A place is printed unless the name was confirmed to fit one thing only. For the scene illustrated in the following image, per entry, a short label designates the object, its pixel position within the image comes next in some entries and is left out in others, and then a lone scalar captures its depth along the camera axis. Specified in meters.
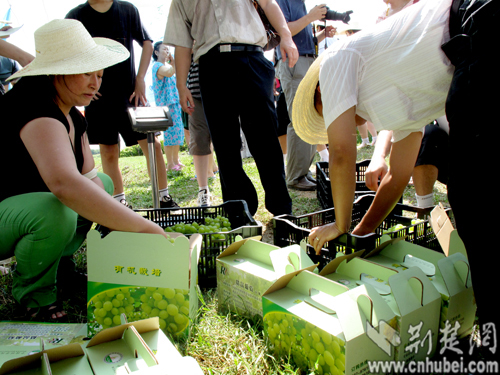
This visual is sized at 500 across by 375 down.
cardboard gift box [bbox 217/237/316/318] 1.30
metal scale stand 2.32
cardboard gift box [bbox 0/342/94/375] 0.91
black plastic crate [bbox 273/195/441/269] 1.38
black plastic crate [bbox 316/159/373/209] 2.57
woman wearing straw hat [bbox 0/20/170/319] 1.29
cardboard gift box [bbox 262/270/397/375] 0.95
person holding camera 3.19
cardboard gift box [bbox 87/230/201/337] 1.27
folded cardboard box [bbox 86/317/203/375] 0.91
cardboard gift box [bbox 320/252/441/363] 1.00
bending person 1.17
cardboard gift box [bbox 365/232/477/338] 1.11
